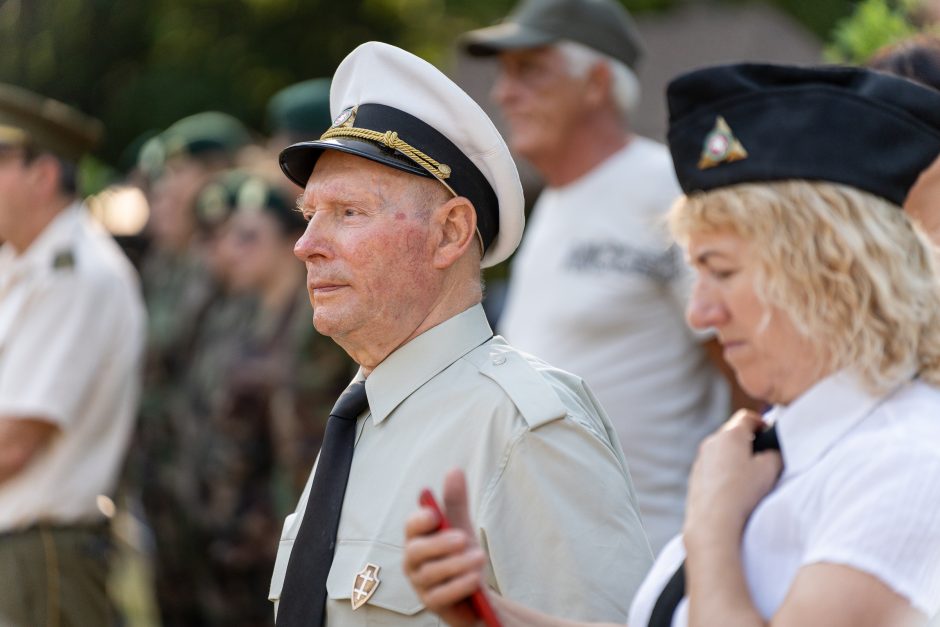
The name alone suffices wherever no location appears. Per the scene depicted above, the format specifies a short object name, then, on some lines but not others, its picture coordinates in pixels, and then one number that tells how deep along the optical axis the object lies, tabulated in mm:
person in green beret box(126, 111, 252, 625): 13117
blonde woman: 3922
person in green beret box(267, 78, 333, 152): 12235
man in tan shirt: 4742
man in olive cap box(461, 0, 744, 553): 8516
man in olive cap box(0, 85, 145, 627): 8602
